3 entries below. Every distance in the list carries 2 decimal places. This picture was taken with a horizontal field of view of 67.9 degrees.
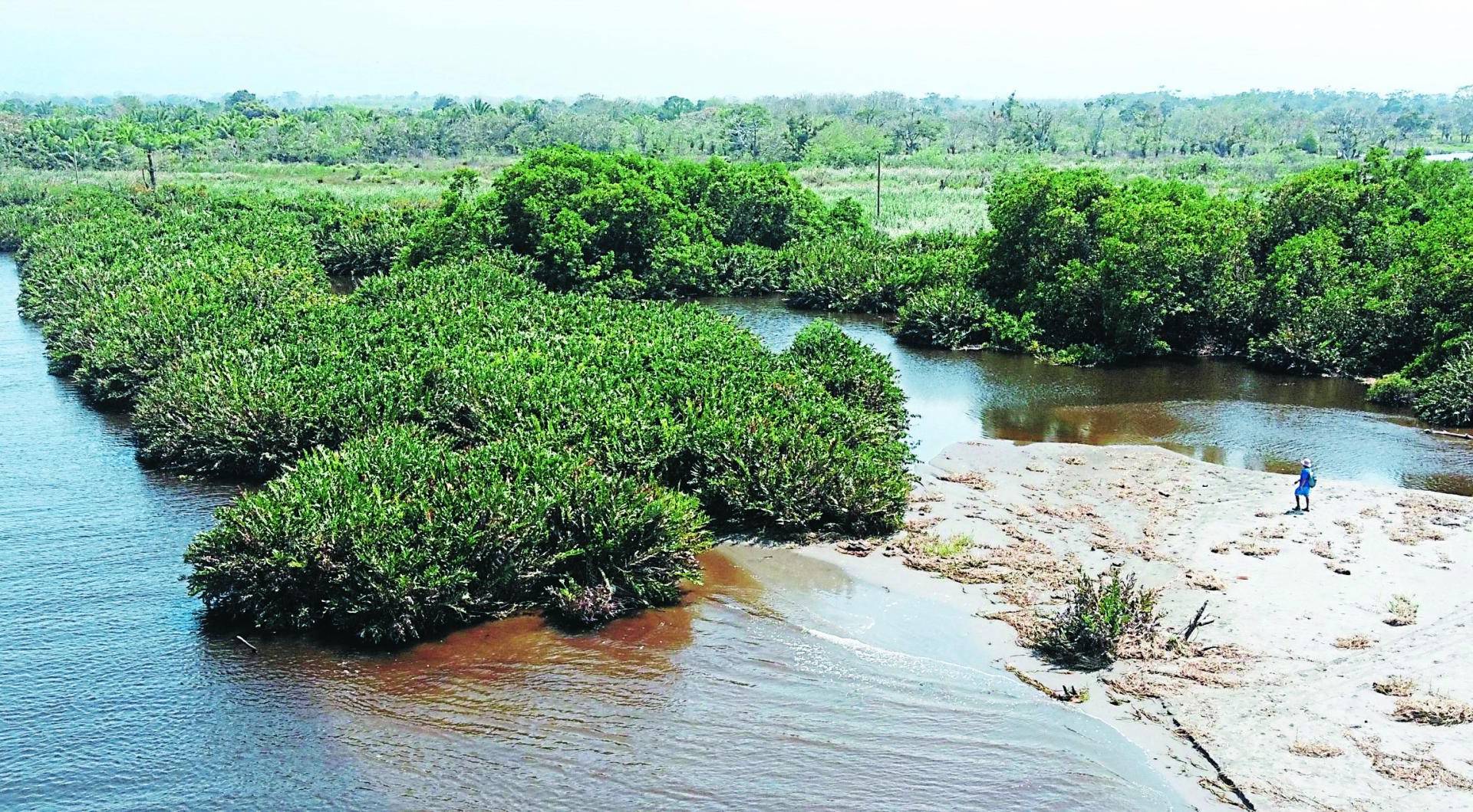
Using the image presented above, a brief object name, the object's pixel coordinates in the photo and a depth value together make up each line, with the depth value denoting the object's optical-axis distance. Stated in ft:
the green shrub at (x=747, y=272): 189.47
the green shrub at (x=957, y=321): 144.56
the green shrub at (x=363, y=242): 203.21
